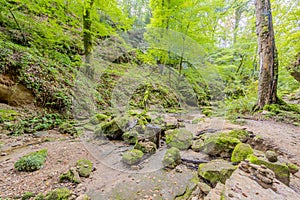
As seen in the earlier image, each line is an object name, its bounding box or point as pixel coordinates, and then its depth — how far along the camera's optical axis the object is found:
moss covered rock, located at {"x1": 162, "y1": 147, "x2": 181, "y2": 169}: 2.55
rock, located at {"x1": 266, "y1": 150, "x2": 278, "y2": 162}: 1.80
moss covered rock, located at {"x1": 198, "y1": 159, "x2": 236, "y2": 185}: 1.82
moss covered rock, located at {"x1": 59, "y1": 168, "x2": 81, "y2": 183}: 2.04
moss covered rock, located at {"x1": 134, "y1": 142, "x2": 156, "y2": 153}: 3.00
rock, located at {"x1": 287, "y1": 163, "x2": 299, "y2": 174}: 1.85
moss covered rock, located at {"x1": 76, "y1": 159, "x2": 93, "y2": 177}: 2.21
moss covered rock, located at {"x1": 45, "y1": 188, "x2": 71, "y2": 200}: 1.66
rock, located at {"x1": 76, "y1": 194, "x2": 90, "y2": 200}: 1.70
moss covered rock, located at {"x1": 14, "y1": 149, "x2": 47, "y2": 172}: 2.18
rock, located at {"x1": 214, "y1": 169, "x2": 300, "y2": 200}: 1.33
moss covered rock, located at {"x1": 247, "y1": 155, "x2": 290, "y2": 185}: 1.63
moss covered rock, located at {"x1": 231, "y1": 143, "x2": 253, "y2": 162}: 2.20
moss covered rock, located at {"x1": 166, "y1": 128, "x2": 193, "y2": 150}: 3.27
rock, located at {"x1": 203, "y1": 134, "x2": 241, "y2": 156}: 2.65
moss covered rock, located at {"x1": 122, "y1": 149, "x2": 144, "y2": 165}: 2.62
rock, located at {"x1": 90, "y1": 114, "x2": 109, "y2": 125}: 4.41
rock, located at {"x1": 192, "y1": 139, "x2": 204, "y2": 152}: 3.08
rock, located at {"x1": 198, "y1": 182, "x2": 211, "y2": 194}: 1.63
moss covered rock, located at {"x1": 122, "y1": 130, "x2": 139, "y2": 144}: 3.54
